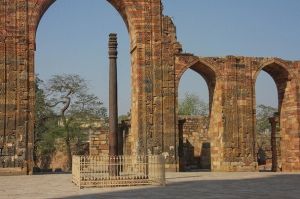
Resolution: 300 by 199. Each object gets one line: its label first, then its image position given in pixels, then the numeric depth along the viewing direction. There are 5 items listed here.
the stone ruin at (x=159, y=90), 15.58
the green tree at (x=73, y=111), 33.00
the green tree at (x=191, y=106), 51.63
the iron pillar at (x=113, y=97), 11.31
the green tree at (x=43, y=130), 32.06
